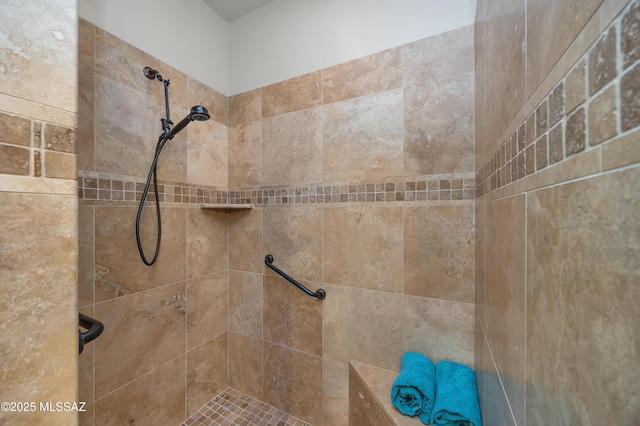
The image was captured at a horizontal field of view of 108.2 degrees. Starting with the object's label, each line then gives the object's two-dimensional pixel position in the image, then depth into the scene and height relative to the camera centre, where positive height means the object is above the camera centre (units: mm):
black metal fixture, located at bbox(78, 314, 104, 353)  555 -309
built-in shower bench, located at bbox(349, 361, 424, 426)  856 -773
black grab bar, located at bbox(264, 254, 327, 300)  1276 -393
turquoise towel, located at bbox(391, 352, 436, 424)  840 -667
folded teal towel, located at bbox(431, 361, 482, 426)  751 -644
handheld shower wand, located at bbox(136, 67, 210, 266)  1135 +354
